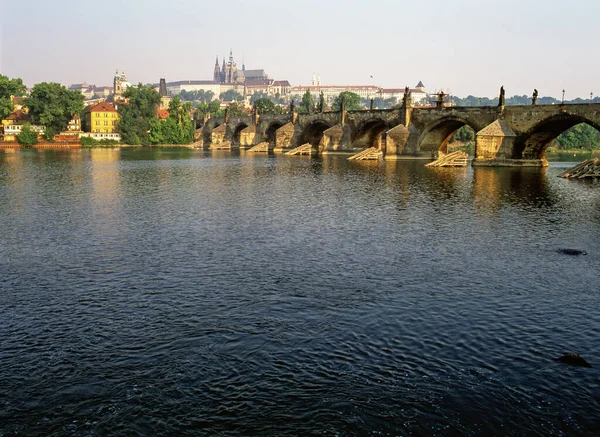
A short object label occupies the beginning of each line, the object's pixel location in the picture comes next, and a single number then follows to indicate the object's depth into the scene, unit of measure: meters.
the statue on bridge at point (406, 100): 86.06
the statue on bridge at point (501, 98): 72.56
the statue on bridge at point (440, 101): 82.85
